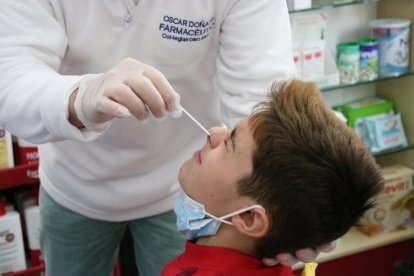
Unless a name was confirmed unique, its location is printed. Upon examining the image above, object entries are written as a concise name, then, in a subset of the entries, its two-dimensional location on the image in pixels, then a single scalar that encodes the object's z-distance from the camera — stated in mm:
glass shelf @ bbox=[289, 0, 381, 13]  2246
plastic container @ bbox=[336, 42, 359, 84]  2338
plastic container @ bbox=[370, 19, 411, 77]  2369
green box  2498
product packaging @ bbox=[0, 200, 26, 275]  1950
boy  1008
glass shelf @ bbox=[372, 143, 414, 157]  2545
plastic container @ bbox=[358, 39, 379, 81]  2363
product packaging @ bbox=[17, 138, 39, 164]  1935
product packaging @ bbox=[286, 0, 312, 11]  2172
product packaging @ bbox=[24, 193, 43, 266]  1995
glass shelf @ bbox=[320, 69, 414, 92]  2375
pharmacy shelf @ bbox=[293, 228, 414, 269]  2395
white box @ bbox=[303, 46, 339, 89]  2350
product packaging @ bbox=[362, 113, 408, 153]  2504
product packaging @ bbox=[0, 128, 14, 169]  1875
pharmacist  940
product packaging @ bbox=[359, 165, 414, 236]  2494
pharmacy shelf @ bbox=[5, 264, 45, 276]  2008
